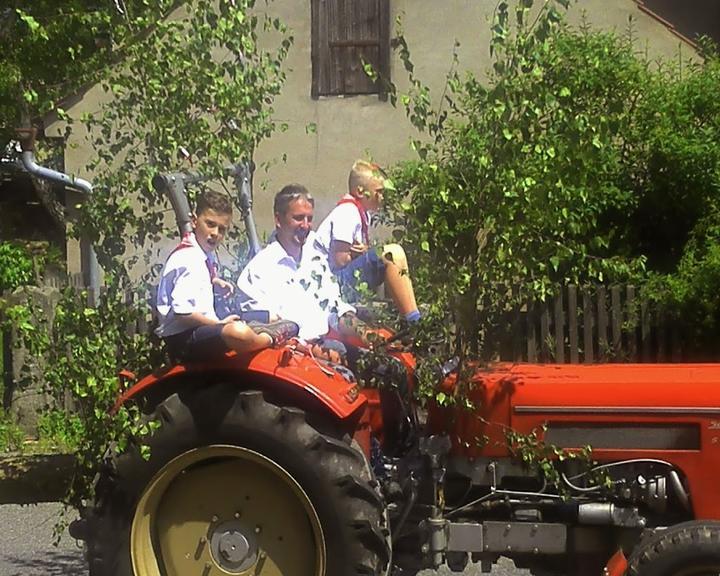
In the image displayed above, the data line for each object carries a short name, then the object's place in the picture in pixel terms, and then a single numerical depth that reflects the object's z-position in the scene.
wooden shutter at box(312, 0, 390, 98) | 12.88
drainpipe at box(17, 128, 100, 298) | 4.96
